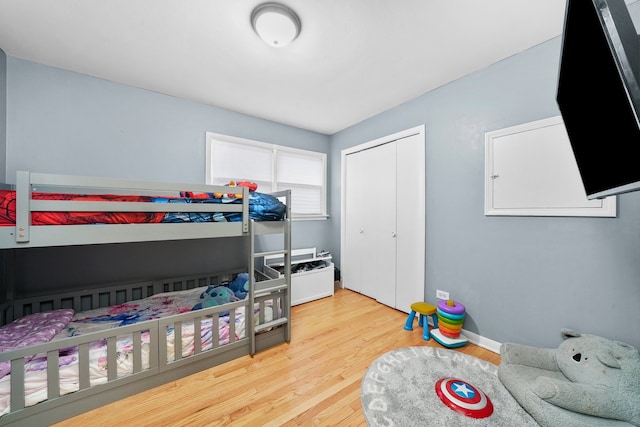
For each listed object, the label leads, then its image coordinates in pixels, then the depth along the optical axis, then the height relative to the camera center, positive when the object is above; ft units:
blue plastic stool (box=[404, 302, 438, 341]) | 6.85 -3.23
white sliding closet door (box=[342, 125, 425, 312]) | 8.21 -0.30
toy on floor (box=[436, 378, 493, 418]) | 4.29 -3.72
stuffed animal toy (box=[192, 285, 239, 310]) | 6.62 -2.53
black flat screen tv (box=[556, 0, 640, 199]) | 1.97 +1.31
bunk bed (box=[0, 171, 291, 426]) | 4.02 -2.58
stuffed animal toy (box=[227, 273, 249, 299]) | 7.48 -2.46
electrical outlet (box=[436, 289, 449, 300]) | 7.31 -2.66
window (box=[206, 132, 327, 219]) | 8.95 +2.00
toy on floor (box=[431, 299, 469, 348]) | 6.41 -3.25
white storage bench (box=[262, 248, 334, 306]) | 9.36 -2.59
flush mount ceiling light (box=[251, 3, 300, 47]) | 4.50 +3.96
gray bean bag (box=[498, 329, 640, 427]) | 3.78 -3.11
